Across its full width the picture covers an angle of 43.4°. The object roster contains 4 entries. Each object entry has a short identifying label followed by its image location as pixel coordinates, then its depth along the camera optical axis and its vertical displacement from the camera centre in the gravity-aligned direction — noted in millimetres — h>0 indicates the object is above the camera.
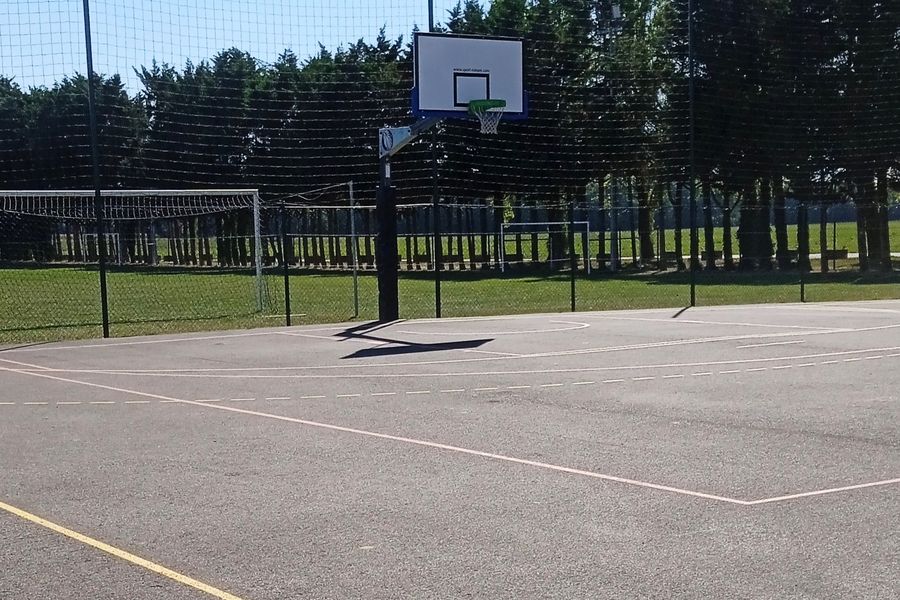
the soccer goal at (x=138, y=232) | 28645 +780
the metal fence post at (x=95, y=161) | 18328 +1538
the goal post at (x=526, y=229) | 41062 +390
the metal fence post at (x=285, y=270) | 19578 -409
